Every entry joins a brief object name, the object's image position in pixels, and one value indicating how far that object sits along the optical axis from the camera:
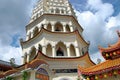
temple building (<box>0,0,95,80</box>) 9.31
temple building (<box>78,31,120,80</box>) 5.30
